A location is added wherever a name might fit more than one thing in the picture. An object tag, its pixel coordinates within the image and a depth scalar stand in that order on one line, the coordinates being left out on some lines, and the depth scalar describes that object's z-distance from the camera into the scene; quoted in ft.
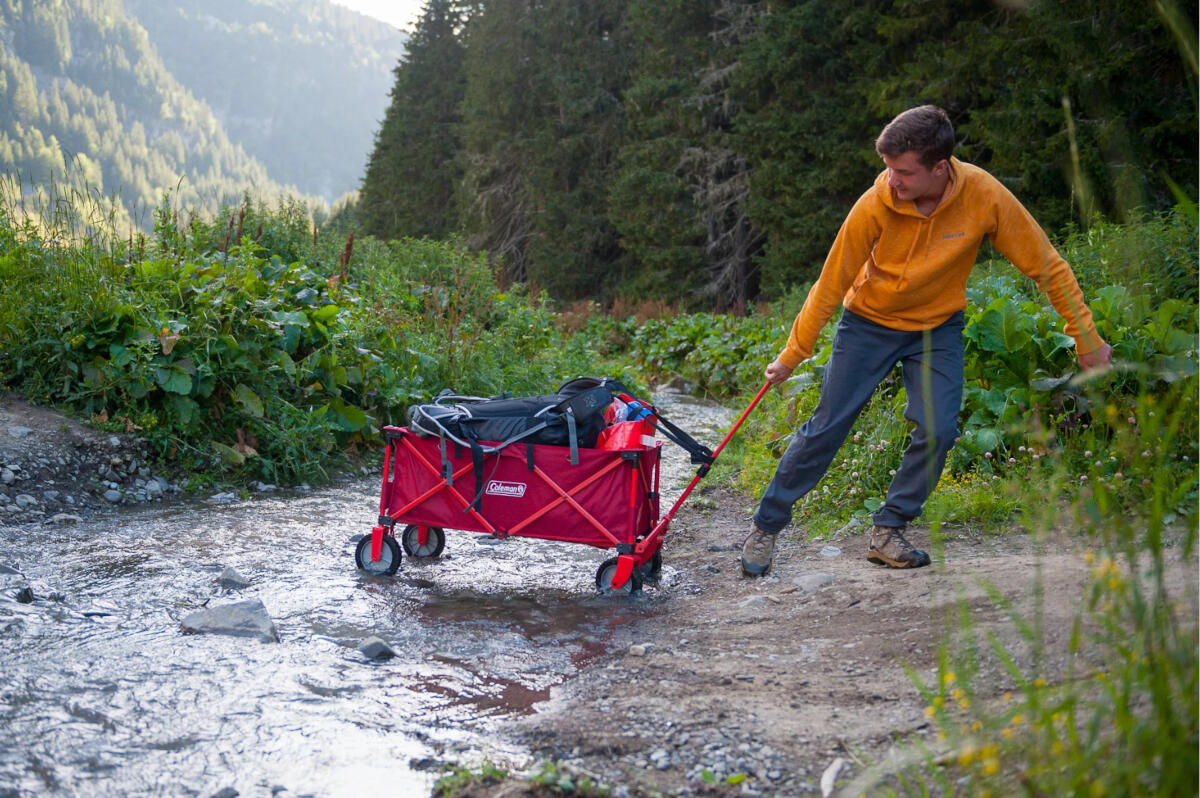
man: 12.47
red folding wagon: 14.33
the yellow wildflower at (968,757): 5.74
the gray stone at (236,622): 11.80
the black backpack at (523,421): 14.64
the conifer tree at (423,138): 121.29
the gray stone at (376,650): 11.51
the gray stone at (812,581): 14.10
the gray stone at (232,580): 13.94
